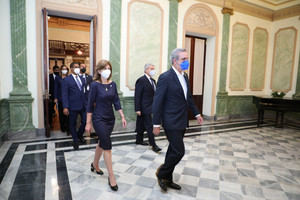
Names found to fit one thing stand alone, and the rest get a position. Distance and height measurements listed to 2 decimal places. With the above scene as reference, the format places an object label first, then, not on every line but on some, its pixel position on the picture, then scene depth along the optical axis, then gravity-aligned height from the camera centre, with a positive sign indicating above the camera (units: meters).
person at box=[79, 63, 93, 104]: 4.07 -0.02
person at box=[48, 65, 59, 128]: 5.27 +0.02
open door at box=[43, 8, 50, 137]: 4.17 +0.41
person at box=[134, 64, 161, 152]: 3.88 -0.30
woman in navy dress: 2.44 -0.34
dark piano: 5.54 -0.53
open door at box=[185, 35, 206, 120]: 6.91 +0.60
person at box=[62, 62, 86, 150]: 3.87 -0.29
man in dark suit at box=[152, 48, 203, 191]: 2.28 -0.26
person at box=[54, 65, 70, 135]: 4.86 -0.47
